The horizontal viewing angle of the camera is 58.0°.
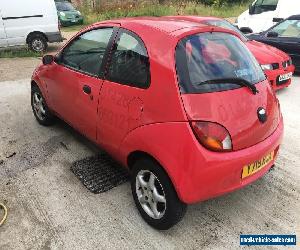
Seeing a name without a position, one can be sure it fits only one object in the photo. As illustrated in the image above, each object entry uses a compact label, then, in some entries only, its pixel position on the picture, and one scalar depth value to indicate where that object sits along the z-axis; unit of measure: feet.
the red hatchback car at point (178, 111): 7.02
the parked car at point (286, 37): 20.53
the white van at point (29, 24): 27.58
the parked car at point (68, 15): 44.37
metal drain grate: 9.78
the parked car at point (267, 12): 28.30
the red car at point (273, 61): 17.03
